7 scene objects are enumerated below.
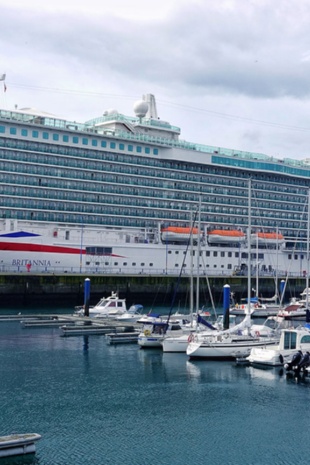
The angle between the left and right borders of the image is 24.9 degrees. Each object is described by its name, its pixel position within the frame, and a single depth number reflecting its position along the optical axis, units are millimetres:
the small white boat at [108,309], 50938
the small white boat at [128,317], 48156
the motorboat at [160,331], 37156
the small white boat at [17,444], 18109
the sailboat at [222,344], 33656
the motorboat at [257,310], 56531
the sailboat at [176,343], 35812
